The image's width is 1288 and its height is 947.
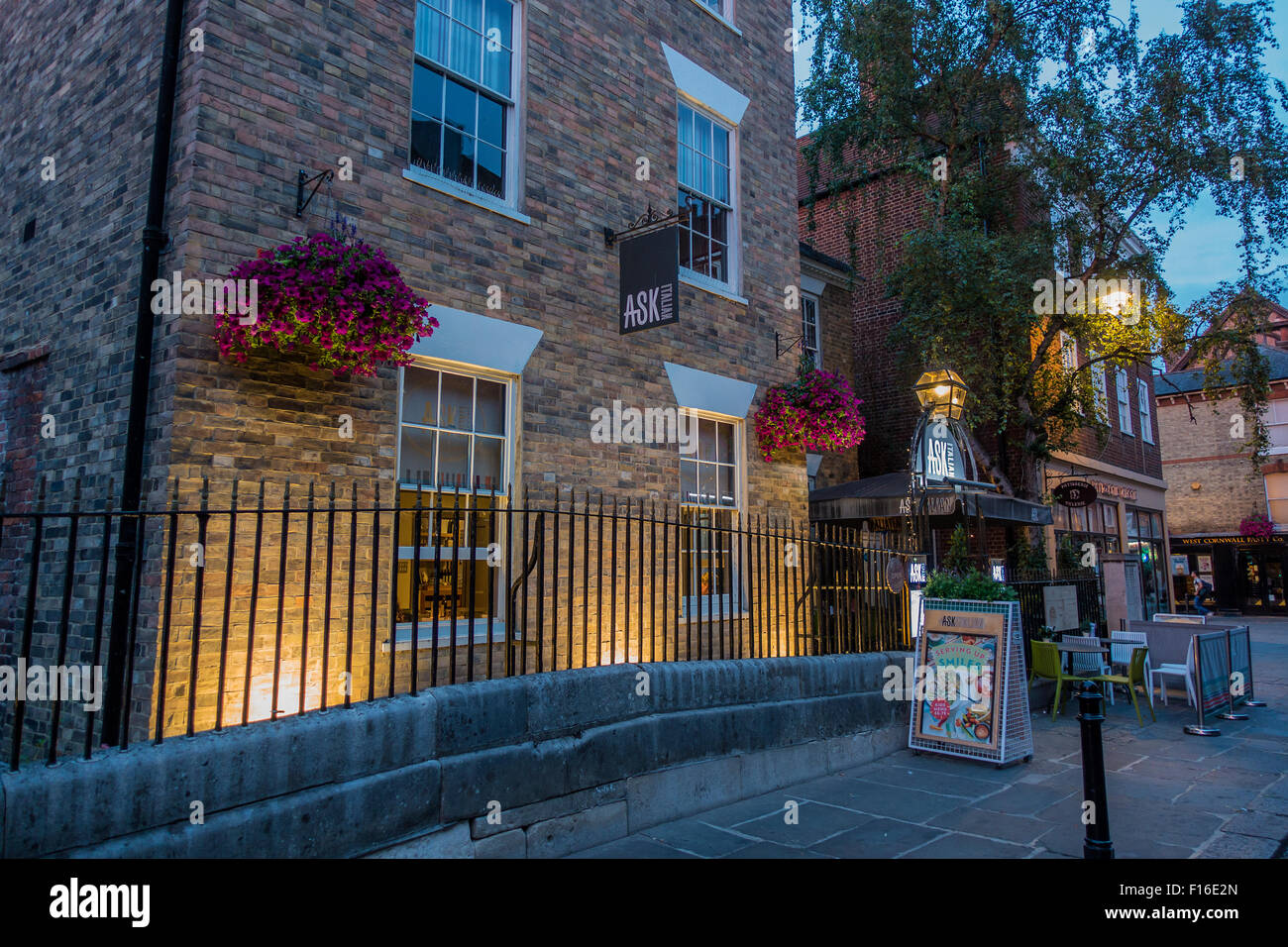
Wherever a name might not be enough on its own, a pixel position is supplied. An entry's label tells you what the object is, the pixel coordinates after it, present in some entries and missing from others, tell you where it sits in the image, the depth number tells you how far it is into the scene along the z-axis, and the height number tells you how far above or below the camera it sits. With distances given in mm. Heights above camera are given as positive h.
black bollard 4219 -1060
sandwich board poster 6812 -907
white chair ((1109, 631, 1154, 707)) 10127 -919
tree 12719 +6496
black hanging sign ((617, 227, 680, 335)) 6910 +2579
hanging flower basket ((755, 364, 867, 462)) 9219 +1819
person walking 27594 -489
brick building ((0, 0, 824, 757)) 5383 +2660
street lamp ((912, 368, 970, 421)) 8742 +1986
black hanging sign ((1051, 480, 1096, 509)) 13945 +1422
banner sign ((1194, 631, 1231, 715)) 8641 -1053
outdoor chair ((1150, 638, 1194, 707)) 8758 -1098
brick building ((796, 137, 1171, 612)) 14656 +3806
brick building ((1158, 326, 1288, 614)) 28438 +2912
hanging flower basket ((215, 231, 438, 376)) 4945 +1677
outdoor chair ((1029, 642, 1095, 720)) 8836 -992
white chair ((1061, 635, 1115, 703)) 10219 -1111
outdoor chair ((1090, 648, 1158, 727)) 8578 -1058
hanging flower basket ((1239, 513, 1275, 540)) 27922 +1691
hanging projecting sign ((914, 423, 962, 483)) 8703 +1339
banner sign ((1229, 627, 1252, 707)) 9469 -1079
